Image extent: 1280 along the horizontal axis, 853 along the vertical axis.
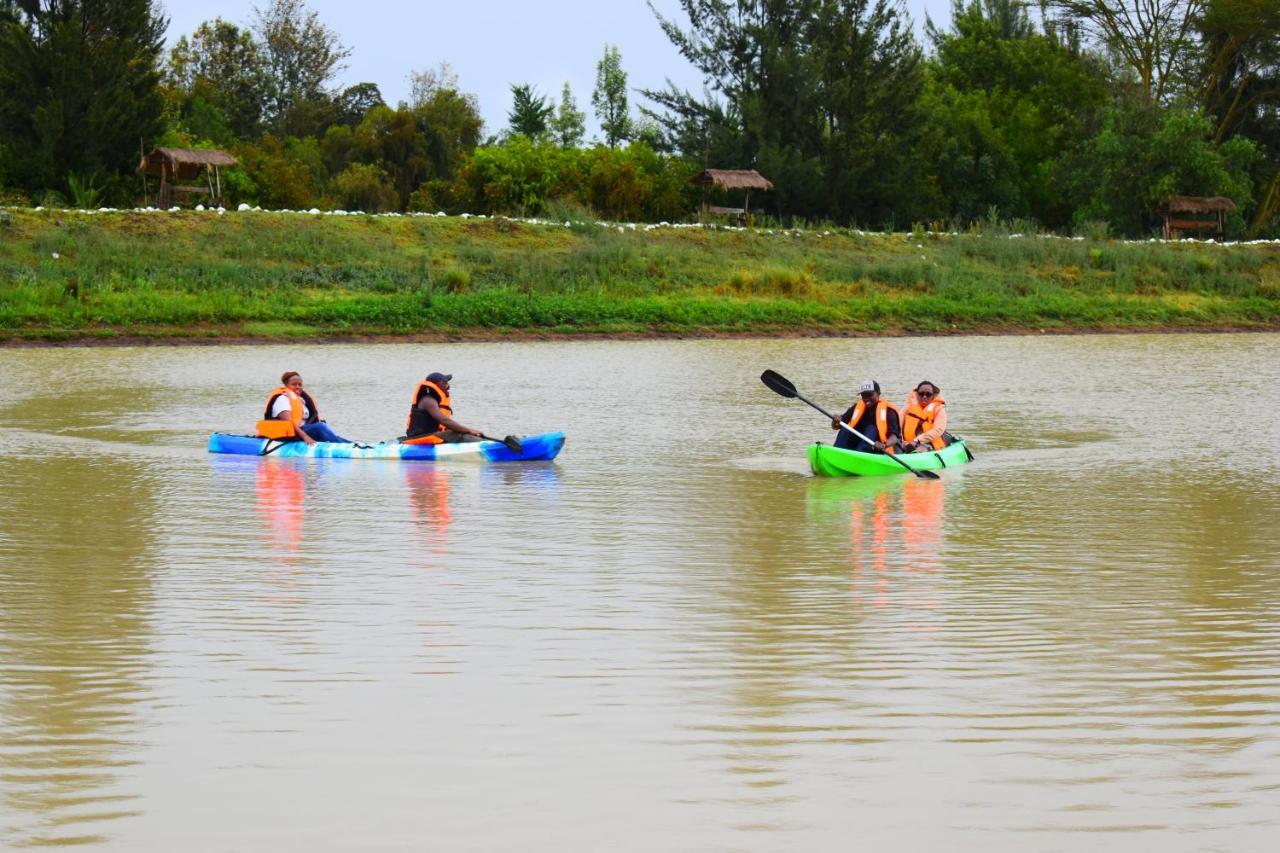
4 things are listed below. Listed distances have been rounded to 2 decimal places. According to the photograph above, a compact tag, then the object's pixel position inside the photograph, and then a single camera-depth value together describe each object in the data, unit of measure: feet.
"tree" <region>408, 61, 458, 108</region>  252.79
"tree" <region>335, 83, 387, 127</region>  244.63
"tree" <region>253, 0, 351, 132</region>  233.96
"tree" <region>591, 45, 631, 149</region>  227.81
